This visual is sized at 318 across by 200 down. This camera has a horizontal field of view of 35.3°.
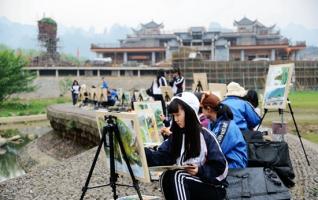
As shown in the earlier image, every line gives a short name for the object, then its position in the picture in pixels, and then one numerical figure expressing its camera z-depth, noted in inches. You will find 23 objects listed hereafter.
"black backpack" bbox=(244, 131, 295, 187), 227.3
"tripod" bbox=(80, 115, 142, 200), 171.3
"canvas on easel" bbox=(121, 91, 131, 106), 875.2
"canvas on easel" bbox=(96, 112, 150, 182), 165.9
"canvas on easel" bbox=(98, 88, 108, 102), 892.6
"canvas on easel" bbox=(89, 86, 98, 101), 928.3
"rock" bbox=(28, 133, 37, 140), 937.7
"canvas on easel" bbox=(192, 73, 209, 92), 468.1
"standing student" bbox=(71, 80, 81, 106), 1057.5
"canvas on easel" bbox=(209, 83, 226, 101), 397.4
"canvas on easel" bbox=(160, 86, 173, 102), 500.7
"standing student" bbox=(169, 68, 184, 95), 519.7
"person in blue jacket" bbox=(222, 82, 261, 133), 255.3
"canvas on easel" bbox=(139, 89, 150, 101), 641.4
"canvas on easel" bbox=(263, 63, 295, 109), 323.6
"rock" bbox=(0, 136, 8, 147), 847.1
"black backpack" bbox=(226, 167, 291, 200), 174.1
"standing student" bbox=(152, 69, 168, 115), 539.2
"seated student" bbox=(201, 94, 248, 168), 173.8
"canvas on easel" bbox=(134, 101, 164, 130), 305.4
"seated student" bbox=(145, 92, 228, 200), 158.4
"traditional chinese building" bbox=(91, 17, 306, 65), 2527.1
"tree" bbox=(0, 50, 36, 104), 1454.2
